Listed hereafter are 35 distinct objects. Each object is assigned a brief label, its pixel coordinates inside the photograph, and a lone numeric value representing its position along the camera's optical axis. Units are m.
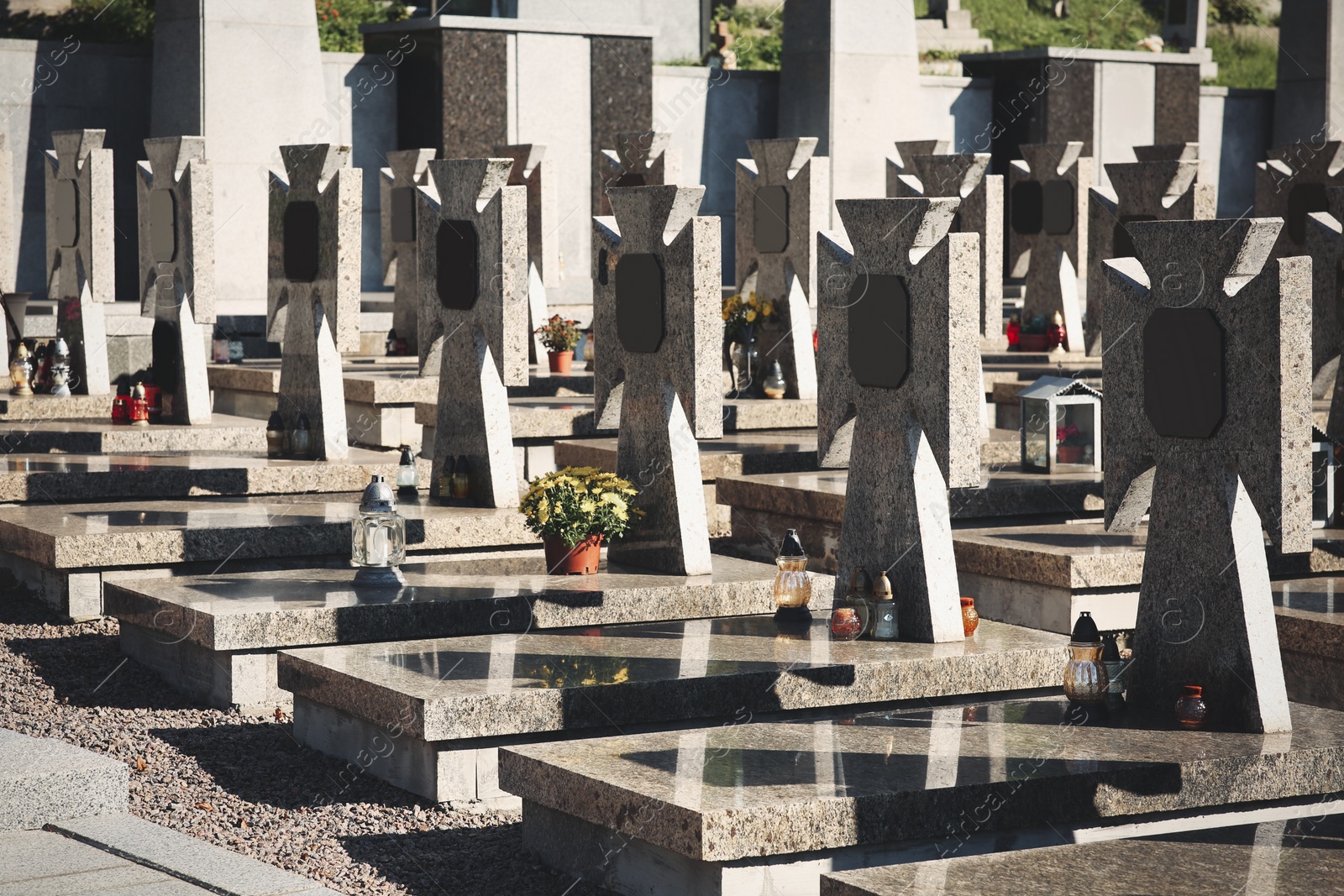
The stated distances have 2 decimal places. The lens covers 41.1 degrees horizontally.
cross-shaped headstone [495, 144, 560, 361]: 15.48
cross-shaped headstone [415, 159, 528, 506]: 9.44
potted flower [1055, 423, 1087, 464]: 10.54
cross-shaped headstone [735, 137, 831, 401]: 13.38
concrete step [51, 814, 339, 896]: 4.81
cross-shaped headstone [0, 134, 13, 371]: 13.63
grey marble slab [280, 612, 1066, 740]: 6.27
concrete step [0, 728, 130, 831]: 5.39
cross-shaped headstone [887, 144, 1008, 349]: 13.71
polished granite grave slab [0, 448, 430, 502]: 9.82
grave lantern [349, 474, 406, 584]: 7.92
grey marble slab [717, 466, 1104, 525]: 9.63
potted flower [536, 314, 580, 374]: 14.51
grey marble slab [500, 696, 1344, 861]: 5.08
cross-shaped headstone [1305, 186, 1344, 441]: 10.66
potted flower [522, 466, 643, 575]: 8.00
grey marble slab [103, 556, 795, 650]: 7.42
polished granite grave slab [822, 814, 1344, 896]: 4.54
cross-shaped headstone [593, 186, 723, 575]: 8.11
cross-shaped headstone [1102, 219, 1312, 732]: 5.78
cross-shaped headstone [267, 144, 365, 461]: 10.63
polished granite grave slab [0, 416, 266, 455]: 11.11
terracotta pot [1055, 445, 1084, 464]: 10.55
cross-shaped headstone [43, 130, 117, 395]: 12.80
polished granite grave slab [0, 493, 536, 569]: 8.62
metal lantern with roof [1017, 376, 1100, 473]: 10.47
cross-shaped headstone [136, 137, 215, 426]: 11.62
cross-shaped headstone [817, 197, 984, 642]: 6.95
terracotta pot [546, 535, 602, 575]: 8.15
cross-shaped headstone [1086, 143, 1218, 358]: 12.88
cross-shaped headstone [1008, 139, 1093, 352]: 17.11
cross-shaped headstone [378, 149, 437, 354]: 16.20
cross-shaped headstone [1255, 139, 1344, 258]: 14.93
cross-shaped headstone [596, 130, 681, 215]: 14.56
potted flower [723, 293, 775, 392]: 13.45
